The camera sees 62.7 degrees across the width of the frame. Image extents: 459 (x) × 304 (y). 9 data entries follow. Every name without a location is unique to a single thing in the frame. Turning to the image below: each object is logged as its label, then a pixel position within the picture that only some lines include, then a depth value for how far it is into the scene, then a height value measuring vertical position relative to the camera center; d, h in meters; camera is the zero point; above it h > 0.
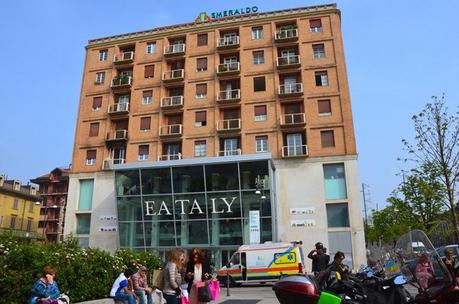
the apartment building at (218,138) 28.53 +9.96
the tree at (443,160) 19.45 +4.81
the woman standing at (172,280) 6.52 -0.36
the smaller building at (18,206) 58.31 +8.80
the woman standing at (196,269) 7.89 -0.22
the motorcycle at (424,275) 5.04 -0.29
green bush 8.52 -0.17
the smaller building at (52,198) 72.19 +12.09
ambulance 20.27 -0.31
